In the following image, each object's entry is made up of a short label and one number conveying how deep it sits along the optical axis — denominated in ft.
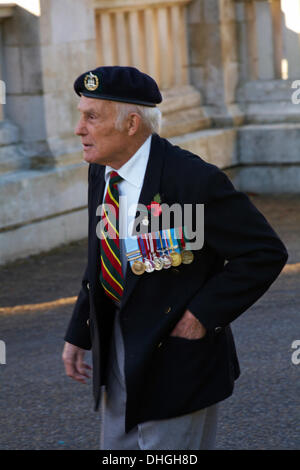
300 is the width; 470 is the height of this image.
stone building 56.44
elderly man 20.98
